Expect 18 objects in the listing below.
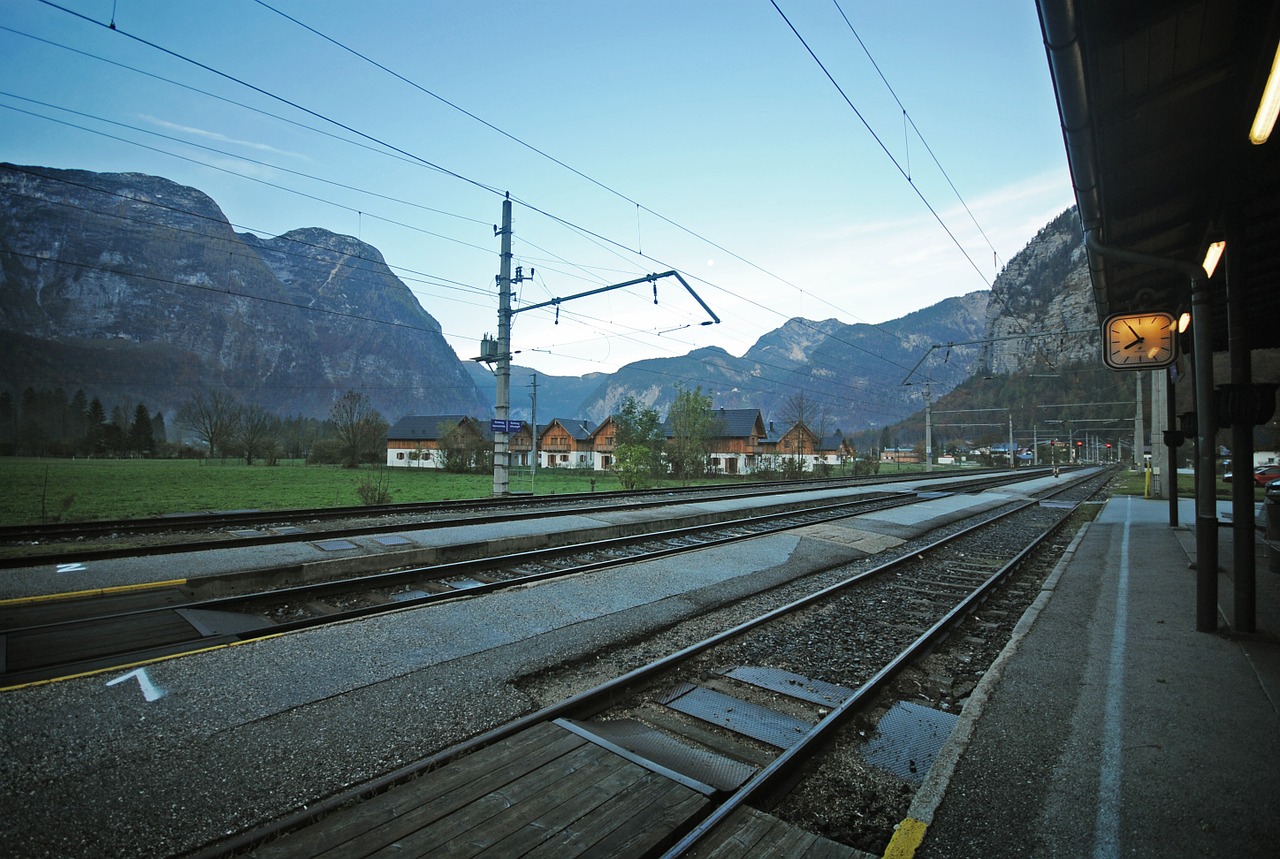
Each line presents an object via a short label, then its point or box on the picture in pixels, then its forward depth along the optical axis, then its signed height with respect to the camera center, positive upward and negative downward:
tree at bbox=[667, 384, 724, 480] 40.84 +1.37
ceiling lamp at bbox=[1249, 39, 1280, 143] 3.35 +2.04
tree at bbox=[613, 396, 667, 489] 43.72 +1.34
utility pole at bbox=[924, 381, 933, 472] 41.46 +1.32
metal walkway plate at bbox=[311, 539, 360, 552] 10.15 -1.86
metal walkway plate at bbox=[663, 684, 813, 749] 4.34 -2.12
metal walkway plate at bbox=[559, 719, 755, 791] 3.64 -2.06
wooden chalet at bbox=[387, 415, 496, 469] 64.14 +0.30
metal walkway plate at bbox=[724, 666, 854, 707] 5.05 -2.13
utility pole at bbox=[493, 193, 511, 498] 20.02 +3.11
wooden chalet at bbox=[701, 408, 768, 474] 71.00 +0.62
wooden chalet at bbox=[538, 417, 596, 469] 88.31 -0.05
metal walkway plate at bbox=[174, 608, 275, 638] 6.18 -2.02
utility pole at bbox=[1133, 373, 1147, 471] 38.16 +1.64
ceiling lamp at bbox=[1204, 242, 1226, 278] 6.14 +2.17
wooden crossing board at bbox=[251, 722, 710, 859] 2.79 -1.93
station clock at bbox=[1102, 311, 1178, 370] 7.14 +1.43
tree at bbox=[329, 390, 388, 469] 52.19 +1.00
